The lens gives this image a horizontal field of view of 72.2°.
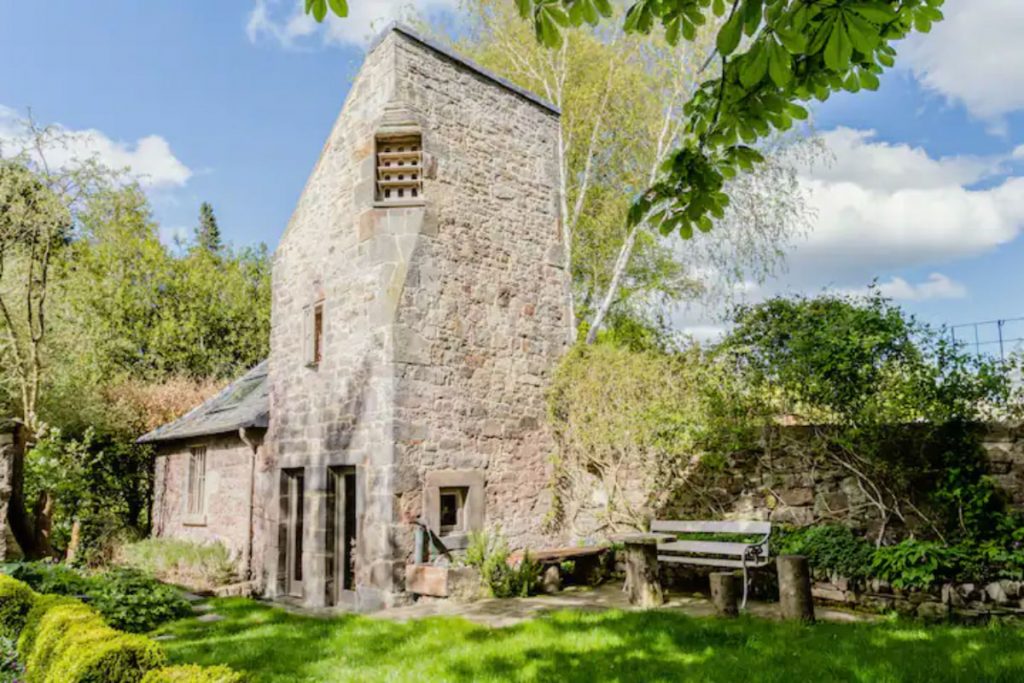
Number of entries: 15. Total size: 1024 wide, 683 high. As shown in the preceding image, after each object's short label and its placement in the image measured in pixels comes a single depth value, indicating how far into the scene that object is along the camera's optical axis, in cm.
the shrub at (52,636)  468
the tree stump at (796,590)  664
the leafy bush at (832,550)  733
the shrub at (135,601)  808
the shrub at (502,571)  894
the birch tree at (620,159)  1494
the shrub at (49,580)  822
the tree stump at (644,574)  784
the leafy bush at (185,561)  1190
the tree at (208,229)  4194
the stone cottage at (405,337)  942
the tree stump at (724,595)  708
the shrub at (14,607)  621
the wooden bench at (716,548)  747
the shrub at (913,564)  670
